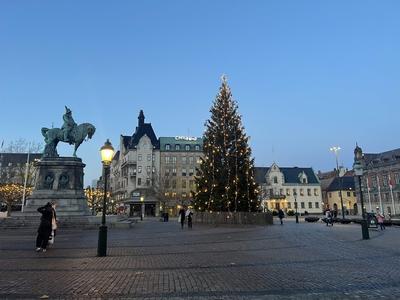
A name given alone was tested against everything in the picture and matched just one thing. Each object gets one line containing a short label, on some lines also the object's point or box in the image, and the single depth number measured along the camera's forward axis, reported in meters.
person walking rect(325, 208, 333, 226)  29.66
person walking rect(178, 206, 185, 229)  25.37
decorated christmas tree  31.42
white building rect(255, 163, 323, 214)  83.88
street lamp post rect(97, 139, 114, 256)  10.69
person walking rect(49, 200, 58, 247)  12.22
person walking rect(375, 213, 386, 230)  23.83
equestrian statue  29.15
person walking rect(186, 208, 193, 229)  25.34
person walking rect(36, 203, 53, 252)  11.55
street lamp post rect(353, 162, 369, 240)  15.91
